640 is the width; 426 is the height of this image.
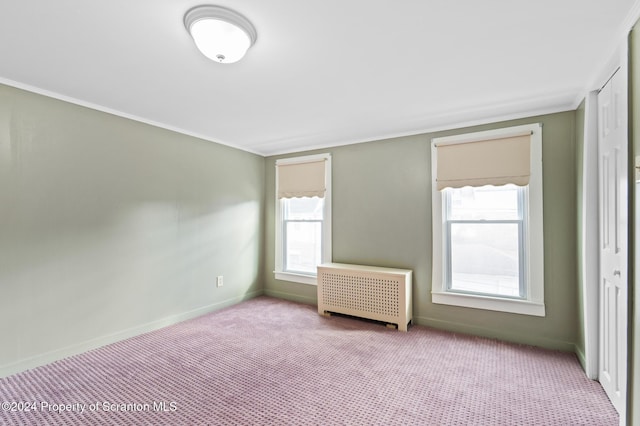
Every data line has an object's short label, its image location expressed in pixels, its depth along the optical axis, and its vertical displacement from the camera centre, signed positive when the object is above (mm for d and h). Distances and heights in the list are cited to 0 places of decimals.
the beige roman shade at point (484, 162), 3025 +558
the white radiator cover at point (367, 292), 3416 -911
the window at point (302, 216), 4305 -14
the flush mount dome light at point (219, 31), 1584 +1009
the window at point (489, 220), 2988 -52
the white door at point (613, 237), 1765 -137
